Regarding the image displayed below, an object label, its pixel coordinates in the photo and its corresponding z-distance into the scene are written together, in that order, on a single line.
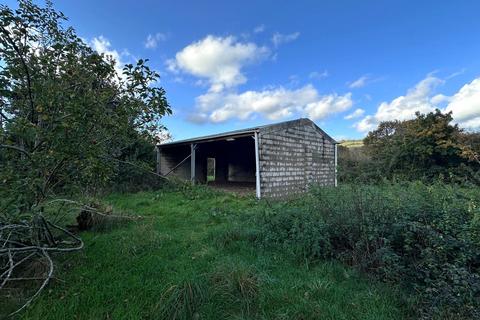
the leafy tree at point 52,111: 2.43
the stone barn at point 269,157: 9.16
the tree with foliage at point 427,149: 12.00
